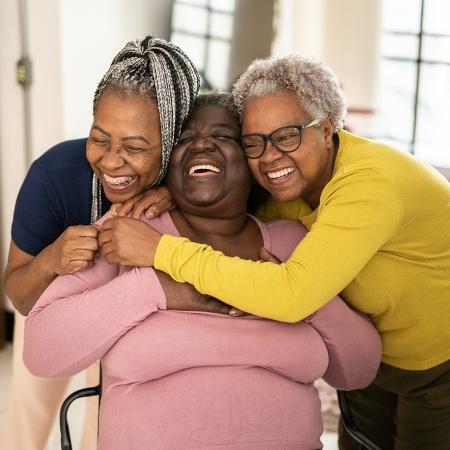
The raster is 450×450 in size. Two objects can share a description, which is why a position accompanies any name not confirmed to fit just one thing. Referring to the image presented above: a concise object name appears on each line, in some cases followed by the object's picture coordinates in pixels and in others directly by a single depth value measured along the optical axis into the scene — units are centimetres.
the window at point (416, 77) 389
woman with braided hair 158
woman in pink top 140
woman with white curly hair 140
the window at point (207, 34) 353
